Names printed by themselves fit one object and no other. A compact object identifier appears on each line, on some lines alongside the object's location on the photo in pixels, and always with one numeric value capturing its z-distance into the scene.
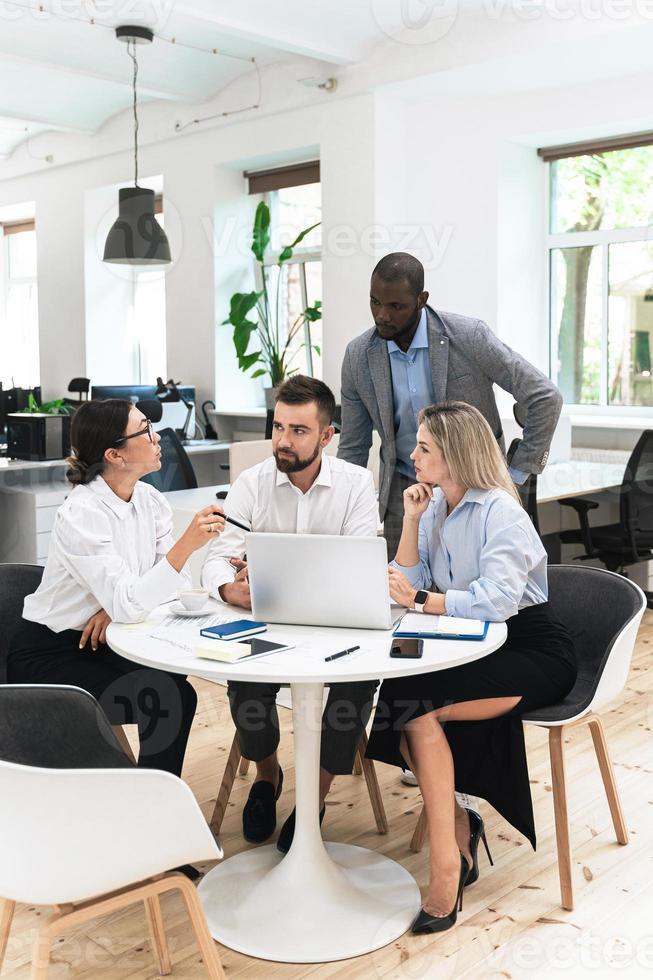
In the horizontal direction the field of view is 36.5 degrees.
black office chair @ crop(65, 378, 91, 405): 7.70
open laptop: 2.27
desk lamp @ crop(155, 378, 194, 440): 7.05
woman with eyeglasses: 2.51
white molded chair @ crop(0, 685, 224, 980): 1.67
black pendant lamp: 6.55
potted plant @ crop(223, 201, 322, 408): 7.40
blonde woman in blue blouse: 2.43
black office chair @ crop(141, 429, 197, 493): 5.52
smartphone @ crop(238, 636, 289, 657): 2.20
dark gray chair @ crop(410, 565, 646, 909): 2.55
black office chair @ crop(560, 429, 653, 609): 5.24
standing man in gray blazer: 3.23
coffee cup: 2.55
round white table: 2.16
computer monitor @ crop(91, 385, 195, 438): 6.77
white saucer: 2.53
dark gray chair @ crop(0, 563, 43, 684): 2.81
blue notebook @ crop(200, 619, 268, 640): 2.30
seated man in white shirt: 2.79
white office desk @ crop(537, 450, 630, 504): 5.08
